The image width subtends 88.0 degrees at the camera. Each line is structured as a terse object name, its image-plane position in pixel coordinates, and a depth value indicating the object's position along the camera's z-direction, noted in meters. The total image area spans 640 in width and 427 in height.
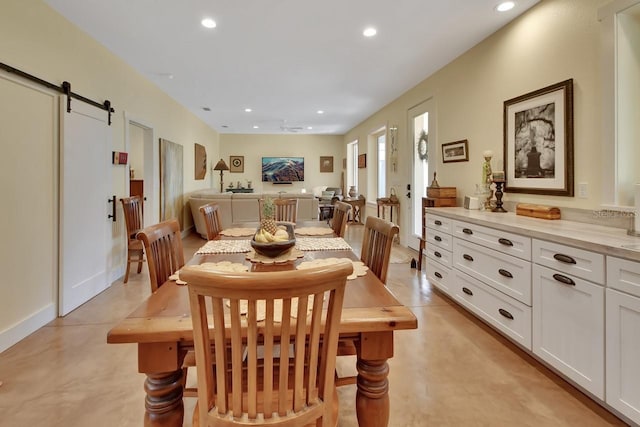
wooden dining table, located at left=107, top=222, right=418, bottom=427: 0.93
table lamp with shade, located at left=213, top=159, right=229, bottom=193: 8.69
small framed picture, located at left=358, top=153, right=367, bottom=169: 7.88
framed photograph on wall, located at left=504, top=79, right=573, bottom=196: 2.47
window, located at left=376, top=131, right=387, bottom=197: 7.02
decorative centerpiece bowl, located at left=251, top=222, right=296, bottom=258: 1.61
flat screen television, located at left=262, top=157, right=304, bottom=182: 10.02
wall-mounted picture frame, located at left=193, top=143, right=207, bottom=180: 7.48
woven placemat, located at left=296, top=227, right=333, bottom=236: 2.44
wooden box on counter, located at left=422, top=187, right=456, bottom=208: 3.86
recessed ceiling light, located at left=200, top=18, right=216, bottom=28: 2.99
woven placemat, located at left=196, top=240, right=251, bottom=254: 1.86
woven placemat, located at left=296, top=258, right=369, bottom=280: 1.44
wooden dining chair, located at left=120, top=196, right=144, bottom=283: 3.66
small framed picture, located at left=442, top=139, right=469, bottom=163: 3.75
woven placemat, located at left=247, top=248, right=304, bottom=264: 1.60
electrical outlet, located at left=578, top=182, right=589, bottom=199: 2.34
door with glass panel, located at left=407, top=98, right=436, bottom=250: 5.00
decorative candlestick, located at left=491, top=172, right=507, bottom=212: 2.97
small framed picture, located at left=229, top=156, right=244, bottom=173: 9.95
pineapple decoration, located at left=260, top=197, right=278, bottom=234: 1.81
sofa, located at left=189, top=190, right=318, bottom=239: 6.12
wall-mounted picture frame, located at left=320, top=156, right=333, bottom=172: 10.16
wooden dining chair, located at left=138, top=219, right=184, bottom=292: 1.42
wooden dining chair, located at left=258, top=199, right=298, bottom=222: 3.47
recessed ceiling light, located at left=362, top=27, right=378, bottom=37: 3.16
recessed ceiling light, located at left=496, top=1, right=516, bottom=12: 2.70
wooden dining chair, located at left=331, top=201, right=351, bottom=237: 2.56
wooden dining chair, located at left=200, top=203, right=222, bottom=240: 2.58
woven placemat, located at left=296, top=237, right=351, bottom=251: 1.96
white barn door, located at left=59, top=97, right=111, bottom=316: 2.85
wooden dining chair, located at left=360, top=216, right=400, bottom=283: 1.52
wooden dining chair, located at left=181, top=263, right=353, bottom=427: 0.72
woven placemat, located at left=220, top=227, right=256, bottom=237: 2.39
